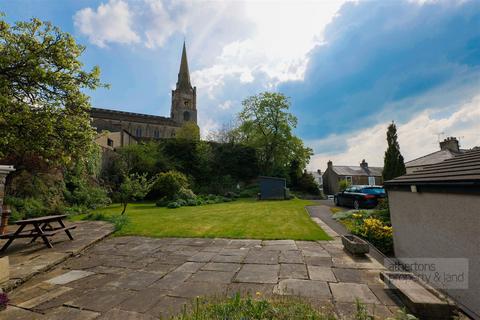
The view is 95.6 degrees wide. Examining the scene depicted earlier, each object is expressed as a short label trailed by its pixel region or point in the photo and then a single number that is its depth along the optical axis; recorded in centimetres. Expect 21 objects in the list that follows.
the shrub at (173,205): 1583
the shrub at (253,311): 249
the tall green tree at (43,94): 672
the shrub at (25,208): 1040
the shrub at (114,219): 862
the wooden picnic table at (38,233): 546
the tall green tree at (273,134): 3256
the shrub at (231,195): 2394
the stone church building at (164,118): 4955
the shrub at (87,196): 1505
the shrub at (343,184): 3740
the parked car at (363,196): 1254
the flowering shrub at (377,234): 612
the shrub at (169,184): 1928
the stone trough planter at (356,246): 501
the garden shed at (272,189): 2152
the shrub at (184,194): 1850
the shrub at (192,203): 1735
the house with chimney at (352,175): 4234
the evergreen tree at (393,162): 1620
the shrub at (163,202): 1741
